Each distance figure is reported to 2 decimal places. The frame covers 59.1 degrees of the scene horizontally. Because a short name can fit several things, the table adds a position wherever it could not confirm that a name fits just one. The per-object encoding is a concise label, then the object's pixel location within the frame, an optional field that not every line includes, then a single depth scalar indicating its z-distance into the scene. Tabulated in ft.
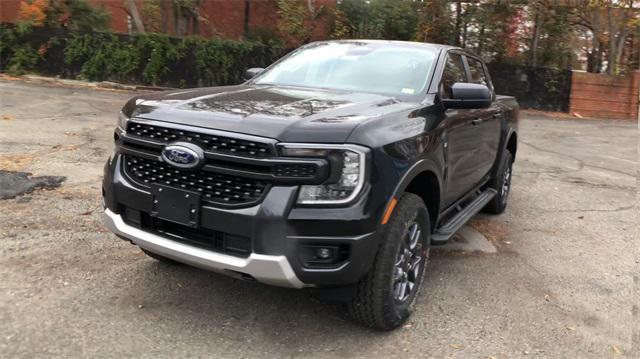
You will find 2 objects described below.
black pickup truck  9.37
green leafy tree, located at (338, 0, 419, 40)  58.18
